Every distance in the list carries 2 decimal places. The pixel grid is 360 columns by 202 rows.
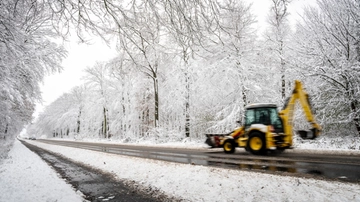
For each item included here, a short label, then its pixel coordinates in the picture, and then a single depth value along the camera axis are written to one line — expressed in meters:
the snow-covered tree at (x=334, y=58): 11.02
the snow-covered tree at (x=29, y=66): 6.87
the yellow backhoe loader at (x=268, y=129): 8.68
